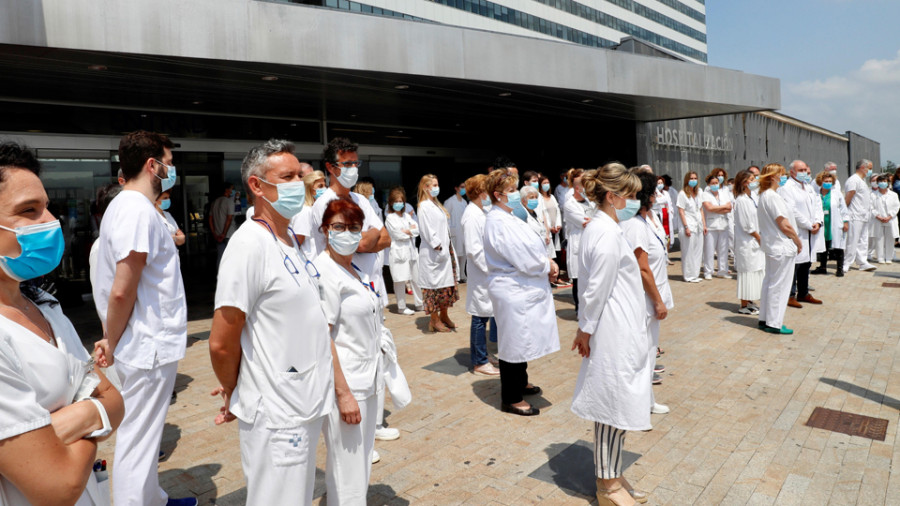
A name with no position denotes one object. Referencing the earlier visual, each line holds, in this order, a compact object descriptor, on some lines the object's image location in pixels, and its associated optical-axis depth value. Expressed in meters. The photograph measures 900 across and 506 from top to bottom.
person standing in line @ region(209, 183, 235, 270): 11.73
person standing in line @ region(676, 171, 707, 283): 12.15
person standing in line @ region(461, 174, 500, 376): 6.09
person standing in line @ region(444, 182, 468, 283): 11.33
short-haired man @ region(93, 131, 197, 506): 3.17
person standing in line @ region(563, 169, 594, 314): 8.62
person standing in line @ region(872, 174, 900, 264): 13.83
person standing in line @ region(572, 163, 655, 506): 3.49
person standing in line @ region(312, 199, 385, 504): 2.97
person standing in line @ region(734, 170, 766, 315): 8.84
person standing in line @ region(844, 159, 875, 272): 13.30
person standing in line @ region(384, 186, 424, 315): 9.36
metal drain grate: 4.68
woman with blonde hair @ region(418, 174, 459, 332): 8.09
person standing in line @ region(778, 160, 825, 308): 9.13
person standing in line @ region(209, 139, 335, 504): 2.40
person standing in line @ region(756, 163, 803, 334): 7.73
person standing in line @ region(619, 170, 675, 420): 4.50
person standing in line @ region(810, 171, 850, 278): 12.14
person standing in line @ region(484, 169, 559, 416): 5.05
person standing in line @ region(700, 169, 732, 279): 12.04
